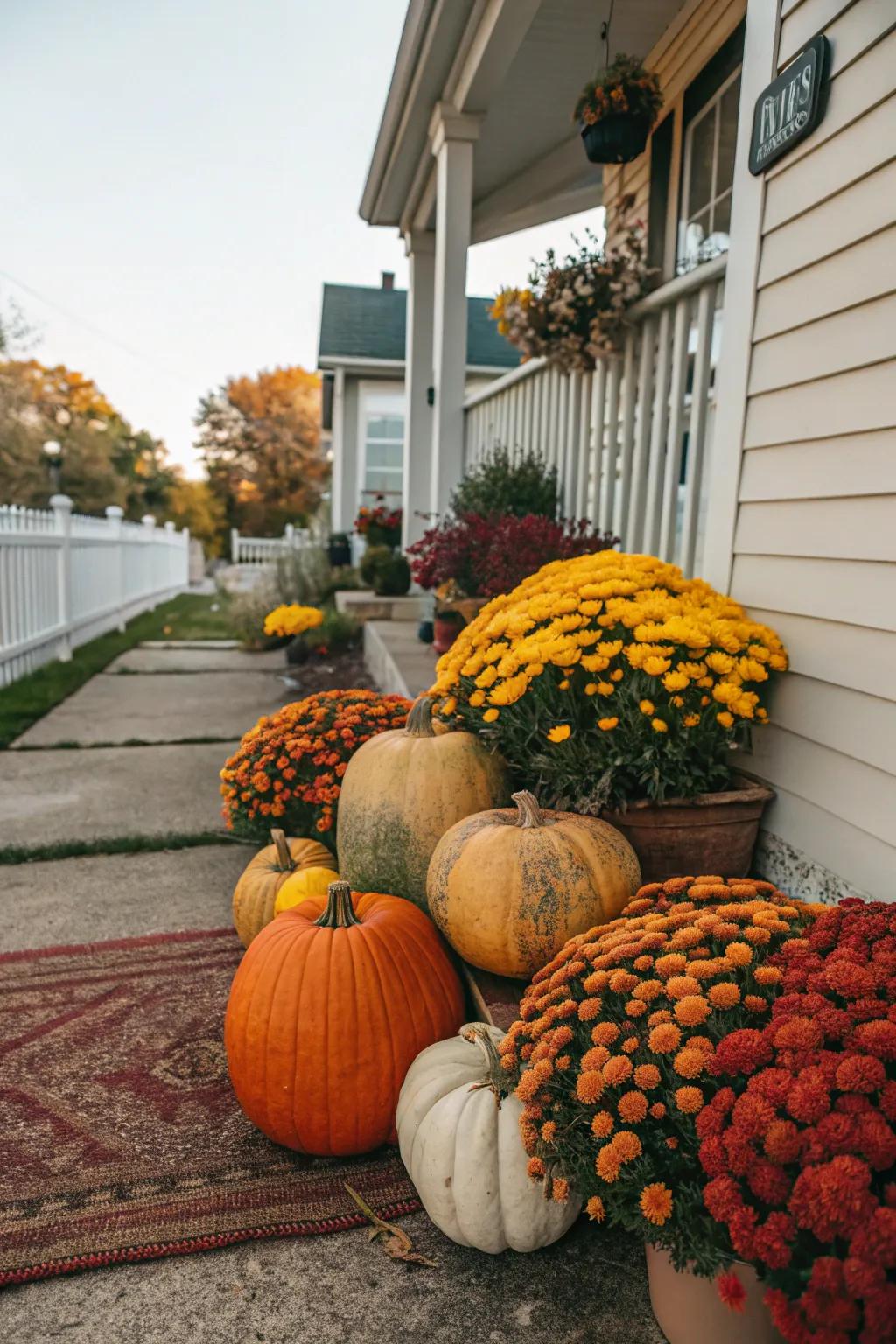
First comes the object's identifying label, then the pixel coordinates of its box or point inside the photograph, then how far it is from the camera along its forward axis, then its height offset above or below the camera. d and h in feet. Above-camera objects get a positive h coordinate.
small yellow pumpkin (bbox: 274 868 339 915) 7.29 -2.96
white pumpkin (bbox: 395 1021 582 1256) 4.34 -3.18
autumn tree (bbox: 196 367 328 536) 98.84 +10.50
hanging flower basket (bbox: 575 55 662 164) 13.37 +6.85
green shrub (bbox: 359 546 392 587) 25.20 -0.59
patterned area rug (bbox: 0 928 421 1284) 4.59 -3.71
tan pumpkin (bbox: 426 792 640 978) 5.72 -2.28
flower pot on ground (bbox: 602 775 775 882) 6.66 -2.18
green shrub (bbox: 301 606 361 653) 22.48 -2.50
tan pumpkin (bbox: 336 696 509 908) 7.12 -2.14
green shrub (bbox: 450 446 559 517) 14.62 +0.97
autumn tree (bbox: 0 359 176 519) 82.17 +9.11
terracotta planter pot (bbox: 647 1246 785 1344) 3.49 -3.20
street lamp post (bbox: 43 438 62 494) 61.36 +5.90
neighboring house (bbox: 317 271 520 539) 39.32 +6.60
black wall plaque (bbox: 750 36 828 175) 6.45 +3.51
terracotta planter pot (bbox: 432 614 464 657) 14.30 -1.46
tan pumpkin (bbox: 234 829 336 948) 7.49 -3.06
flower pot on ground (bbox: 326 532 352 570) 35.63 -0.49
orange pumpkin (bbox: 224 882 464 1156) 5.23 -3.04
